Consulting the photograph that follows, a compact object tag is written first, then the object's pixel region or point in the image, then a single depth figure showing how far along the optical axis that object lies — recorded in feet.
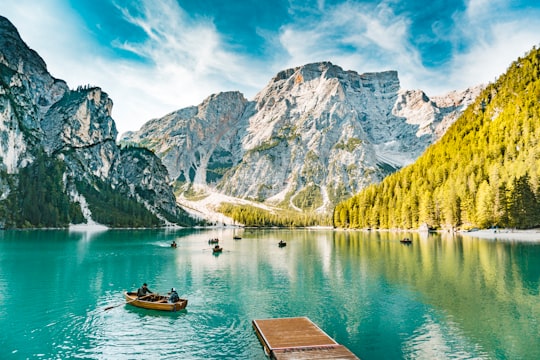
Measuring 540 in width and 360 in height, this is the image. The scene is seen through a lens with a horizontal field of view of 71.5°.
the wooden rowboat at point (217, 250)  361.92
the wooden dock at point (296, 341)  88.22
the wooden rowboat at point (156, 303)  144.97
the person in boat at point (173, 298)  147.13
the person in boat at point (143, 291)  157.79
